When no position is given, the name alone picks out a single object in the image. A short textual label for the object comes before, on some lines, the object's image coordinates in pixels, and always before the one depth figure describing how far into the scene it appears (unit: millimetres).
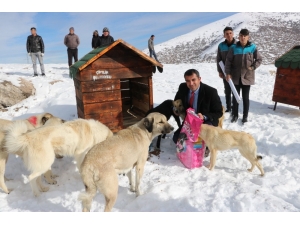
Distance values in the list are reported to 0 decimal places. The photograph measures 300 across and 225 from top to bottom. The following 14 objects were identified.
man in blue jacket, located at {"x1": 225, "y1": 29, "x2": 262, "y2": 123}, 5855
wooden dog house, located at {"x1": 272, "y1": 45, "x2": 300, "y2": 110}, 6643
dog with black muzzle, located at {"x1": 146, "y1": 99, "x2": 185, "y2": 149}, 4973
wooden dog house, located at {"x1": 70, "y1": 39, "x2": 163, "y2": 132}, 5109
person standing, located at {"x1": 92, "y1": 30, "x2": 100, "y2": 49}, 11531
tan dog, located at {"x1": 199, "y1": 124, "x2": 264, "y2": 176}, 3994
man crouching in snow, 4500
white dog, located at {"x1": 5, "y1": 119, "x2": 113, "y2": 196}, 3314
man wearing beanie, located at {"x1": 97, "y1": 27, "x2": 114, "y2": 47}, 10500
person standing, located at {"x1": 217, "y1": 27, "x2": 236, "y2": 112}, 6206
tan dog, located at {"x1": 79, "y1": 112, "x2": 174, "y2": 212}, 2906
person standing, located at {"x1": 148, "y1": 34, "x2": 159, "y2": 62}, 17605
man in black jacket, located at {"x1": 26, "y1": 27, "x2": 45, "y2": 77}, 10438
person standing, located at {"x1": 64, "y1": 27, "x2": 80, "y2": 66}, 11688
